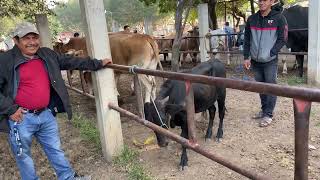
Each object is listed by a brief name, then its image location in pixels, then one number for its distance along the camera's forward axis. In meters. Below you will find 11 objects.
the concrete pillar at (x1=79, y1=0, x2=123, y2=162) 2.70
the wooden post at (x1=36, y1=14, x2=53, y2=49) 4.72
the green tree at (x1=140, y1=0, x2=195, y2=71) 5.53
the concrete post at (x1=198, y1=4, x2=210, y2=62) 6.53
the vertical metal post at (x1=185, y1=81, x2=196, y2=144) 1.87
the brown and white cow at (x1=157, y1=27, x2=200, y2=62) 9.05
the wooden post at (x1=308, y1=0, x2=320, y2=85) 4.79
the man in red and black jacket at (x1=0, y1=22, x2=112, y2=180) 2.23
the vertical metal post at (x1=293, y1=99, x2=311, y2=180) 1.25
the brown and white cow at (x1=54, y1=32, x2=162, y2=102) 5.08
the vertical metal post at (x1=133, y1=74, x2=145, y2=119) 2.53
